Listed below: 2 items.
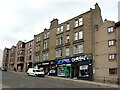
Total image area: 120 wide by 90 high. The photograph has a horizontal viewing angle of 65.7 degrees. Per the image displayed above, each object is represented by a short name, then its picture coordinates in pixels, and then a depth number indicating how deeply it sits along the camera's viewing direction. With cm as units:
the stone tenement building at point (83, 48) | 1583
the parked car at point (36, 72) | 1934
